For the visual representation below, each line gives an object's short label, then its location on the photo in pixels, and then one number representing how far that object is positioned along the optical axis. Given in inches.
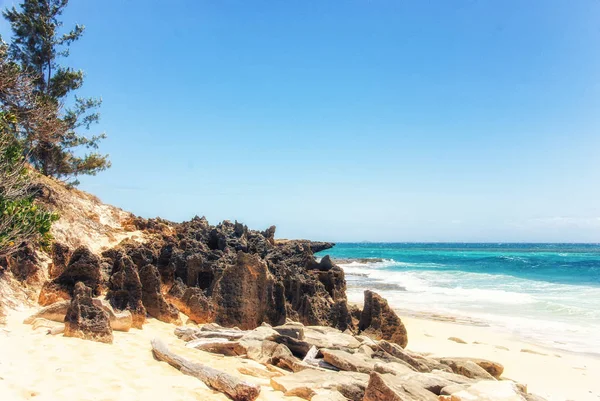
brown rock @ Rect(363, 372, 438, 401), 199.0
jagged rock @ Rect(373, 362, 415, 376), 245.4
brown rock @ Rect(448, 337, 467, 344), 470.0
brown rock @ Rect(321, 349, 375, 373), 253.3
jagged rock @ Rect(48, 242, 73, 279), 373.1
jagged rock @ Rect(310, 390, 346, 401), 199.9
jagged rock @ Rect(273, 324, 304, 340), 303.3
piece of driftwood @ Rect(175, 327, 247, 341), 303.9
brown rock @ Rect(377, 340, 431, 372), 289.4
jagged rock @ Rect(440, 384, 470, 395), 228.1
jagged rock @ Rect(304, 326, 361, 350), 301.1
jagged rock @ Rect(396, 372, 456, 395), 235.5
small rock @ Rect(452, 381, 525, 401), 213.8
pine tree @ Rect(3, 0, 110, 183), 639.1
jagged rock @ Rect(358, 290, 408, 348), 407.8
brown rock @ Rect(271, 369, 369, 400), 215.8
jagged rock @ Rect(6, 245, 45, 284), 341.7
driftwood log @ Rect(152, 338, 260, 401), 197.2
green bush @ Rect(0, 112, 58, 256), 283.6
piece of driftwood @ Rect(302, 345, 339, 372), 261.3
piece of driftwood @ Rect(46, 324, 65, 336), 245.4
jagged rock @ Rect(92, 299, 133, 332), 281.9
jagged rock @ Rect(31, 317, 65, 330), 255.7
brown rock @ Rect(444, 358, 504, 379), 337.1
